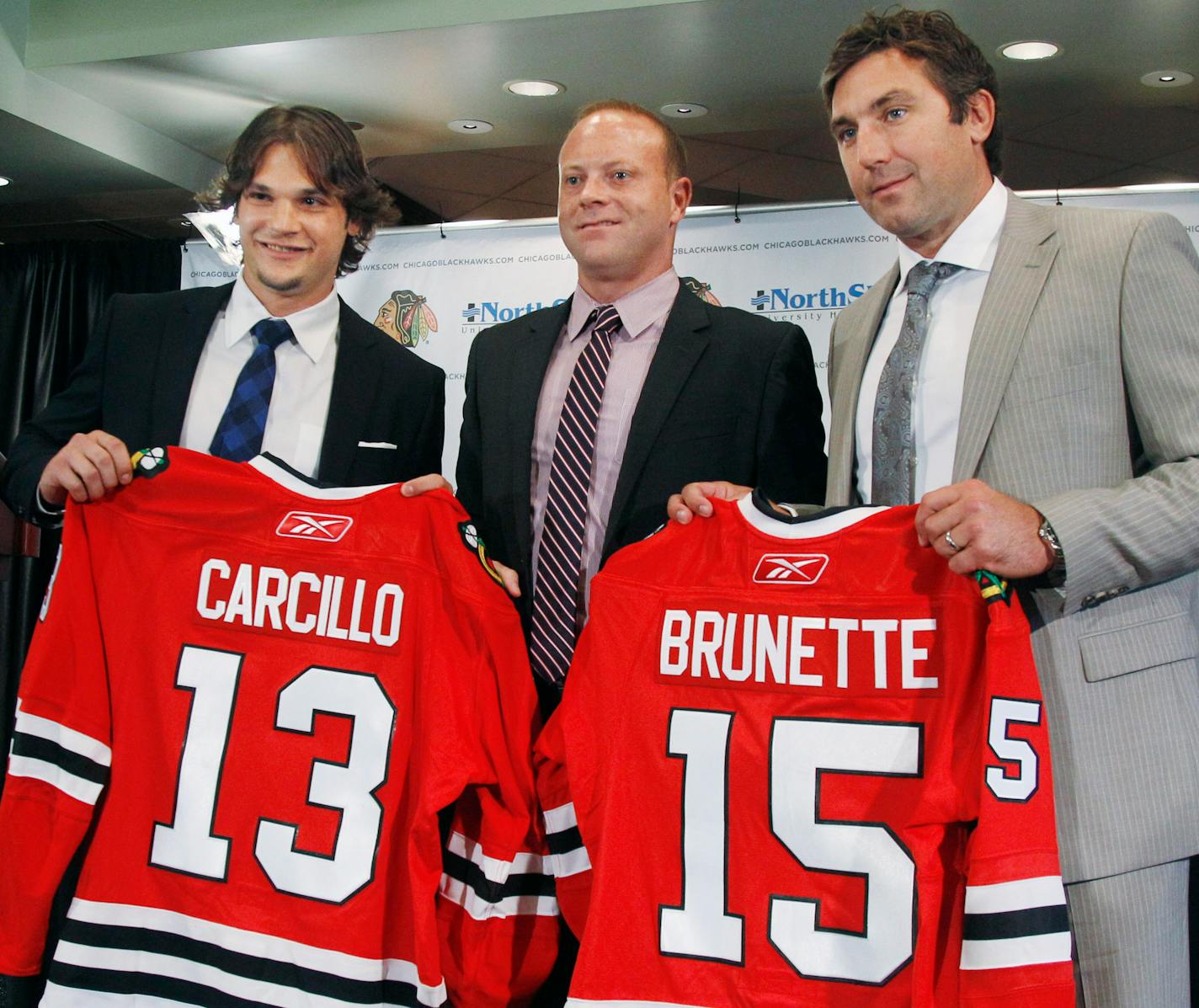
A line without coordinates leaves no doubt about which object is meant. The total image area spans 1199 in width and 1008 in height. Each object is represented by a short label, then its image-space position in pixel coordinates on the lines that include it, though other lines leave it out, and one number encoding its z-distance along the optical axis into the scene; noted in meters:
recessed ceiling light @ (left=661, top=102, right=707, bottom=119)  4.59
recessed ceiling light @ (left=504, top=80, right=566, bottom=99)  4.47
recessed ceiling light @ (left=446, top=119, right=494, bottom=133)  4.88
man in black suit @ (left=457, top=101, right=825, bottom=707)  2.11
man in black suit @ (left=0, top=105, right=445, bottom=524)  2.19
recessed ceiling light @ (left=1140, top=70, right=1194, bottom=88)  4.29
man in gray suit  1.54
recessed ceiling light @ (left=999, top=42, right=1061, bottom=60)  4.05
